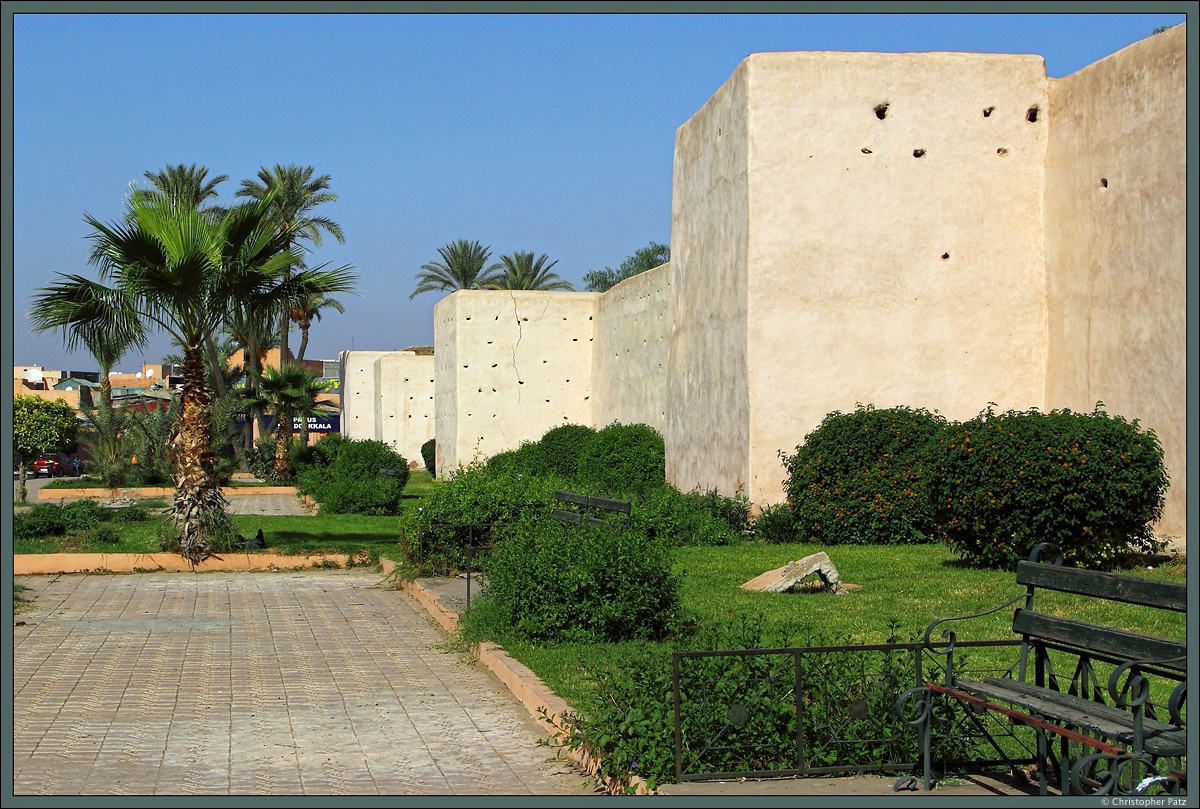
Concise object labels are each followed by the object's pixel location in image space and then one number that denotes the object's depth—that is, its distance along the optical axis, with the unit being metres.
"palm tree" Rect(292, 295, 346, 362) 49.02
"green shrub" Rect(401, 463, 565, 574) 13.22
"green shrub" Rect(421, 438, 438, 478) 42.19
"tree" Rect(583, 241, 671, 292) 73.69
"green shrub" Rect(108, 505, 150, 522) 21.61
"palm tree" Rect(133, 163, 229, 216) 49.16
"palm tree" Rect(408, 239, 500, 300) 54.78
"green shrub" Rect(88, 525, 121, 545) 17.07
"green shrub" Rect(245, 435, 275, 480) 36.46
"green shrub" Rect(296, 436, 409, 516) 24.48
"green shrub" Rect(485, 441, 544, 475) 26.53
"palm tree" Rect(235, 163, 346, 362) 47.78
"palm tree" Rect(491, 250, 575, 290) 54.03
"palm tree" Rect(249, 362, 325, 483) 34.69
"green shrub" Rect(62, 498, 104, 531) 18.97
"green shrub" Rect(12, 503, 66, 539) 18.38
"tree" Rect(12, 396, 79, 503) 36.28
